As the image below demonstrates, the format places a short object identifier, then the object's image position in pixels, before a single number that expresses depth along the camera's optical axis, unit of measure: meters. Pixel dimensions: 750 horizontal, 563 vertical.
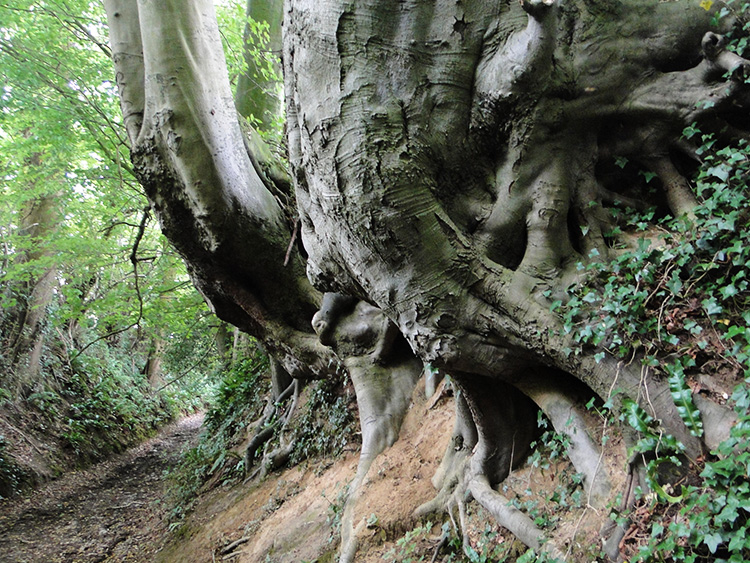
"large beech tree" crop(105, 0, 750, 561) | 2.62
